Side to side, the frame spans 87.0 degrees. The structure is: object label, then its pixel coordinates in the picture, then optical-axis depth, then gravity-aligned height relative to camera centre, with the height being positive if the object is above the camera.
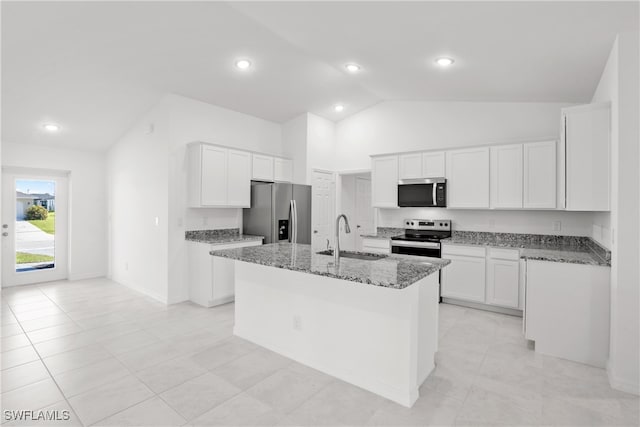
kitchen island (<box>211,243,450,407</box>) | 2.30 -0.83
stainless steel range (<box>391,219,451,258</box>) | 4.82 -0.40
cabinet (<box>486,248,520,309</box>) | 4.17 -0.83
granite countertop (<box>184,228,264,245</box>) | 4.70 -0.41
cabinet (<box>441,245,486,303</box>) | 4.43 -0.84
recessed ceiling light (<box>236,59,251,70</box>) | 4.15 +1.84
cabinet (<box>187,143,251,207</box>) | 4.74 +0.50
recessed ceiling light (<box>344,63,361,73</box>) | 4.08 +1.77
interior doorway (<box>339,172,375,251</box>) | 6.69 +0.08
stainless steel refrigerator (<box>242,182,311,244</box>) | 5.19 -0.04
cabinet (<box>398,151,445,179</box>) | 4.99 +0.71
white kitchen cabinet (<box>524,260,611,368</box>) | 2.85 -0.87
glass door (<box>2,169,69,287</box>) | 5.52 -0.30
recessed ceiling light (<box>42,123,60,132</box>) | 5.02 +1.25
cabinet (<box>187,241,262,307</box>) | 4.55 -0.91
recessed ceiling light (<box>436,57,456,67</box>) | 3.38 +1.53
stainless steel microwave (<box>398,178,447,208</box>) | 4.90 +0.28
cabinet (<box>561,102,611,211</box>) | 2.80 +0.48
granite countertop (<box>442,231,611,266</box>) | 3.08 -0.42
